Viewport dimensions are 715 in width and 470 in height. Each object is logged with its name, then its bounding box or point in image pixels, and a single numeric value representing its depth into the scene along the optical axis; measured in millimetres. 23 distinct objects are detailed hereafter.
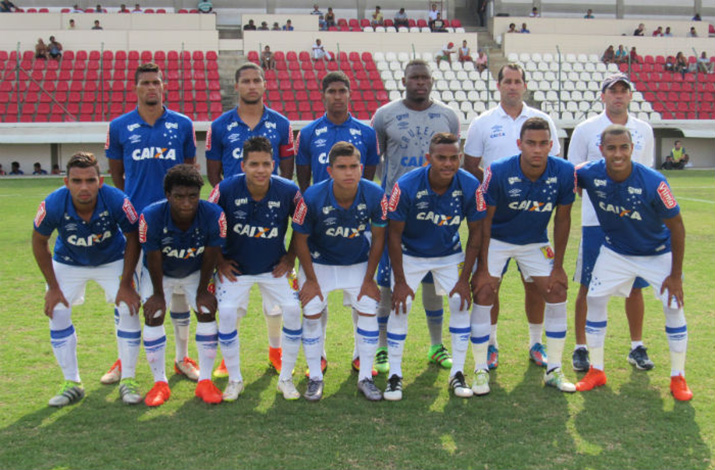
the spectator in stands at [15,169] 22902
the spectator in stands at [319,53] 27672
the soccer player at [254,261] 4602
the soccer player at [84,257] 4422
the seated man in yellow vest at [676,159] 24998
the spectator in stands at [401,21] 30250
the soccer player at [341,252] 4555
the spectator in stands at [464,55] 28516
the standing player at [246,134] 5023
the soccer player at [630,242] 4465
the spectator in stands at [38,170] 22934
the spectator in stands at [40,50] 26219
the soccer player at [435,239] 4602
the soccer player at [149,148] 4895
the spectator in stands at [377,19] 30172
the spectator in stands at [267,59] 26734
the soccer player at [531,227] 4699
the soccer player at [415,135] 5191
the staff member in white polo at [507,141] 5195
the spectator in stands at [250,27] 28297
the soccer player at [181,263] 4371
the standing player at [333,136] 5102
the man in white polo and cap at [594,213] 5109
